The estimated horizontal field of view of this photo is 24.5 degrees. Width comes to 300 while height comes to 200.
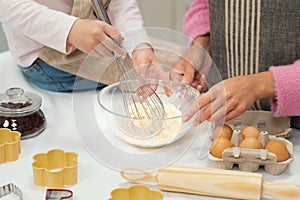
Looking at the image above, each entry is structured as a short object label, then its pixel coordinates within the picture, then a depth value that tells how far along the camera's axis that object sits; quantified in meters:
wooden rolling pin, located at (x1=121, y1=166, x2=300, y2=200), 1.24
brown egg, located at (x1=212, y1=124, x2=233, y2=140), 1.40
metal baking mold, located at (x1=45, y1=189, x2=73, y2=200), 1.25
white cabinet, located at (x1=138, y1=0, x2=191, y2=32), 3.09
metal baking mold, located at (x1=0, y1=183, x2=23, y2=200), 1.27
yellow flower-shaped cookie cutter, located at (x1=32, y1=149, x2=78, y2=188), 1.30
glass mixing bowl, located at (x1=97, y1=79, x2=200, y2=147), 1.42
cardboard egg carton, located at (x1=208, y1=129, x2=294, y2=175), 1.32
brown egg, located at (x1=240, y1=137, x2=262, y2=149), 1.35
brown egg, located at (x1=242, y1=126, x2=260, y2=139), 1.40
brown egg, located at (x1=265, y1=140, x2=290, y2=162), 1.34
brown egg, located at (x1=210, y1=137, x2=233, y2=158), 1.35
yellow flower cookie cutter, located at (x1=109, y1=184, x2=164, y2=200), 1.24
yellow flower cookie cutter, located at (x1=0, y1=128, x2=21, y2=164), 1.38
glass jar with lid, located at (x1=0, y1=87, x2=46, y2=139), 1.46
